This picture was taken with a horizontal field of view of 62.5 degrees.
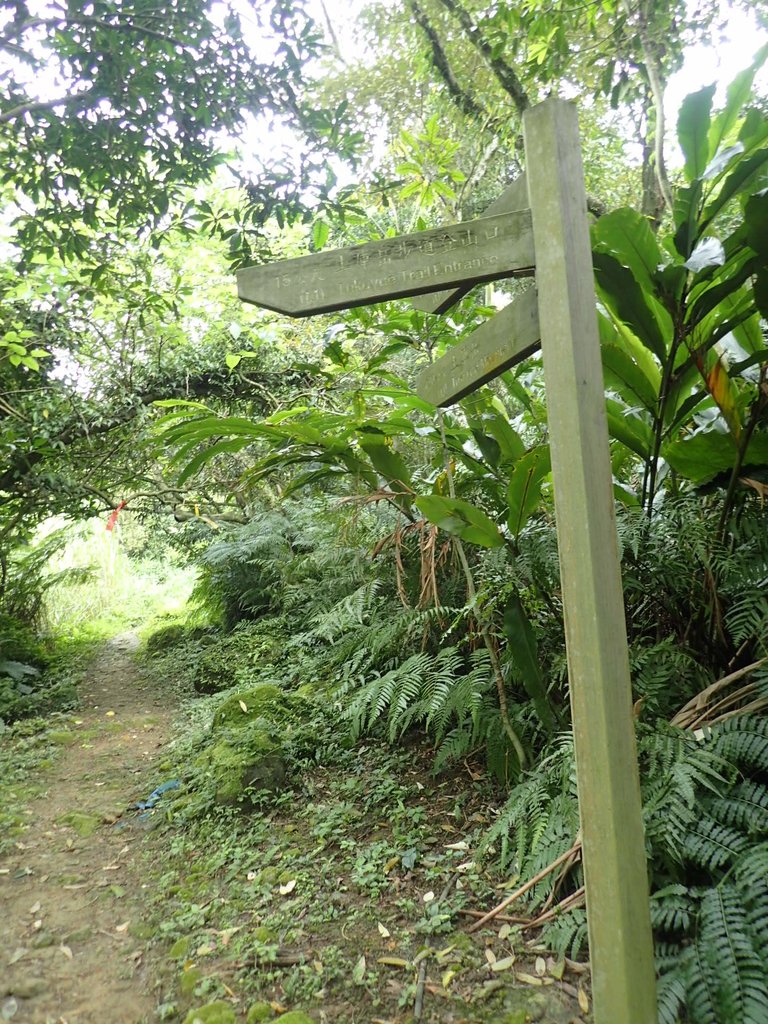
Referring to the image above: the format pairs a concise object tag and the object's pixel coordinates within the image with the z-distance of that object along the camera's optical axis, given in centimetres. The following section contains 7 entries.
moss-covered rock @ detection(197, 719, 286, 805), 297
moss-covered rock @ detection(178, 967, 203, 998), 190
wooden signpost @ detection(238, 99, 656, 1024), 138
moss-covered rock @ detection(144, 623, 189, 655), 739
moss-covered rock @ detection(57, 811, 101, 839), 314
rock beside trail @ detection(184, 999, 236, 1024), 175
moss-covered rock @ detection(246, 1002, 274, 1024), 175
